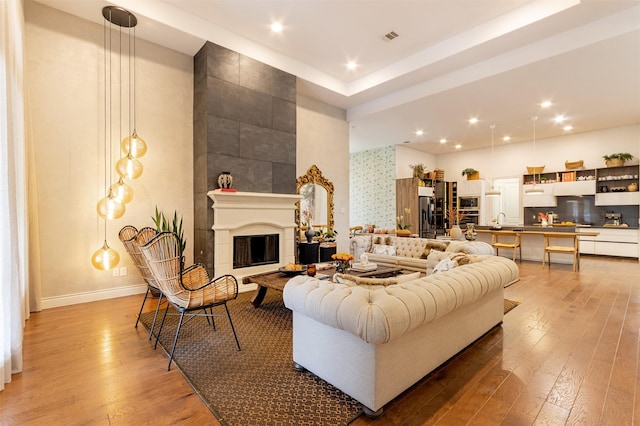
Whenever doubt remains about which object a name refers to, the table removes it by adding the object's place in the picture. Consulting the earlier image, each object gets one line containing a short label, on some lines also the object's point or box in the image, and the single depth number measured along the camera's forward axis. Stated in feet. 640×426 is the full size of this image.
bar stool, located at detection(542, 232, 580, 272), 20.34
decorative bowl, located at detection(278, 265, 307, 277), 12.30
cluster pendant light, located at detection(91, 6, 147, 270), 12.56
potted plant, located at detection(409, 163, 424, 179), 31.86
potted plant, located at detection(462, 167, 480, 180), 33.37
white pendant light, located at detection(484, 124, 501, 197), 25.75
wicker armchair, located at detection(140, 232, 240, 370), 7.76
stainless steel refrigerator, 31.50
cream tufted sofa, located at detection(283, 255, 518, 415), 5.62
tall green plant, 13.77
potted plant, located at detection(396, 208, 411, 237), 25.03
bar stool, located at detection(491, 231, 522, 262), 22.81
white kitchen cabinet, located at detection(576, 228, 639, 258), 24.85
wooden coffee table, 11.33
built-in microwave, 33.11
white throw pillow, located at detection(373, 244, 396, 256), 18.54
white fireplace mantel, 15.02
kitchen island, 22.04
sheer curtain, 6.64
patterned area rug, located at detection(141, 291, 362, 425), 5.80
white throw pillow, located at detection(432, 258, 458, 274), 9.53
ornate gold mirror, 21.45
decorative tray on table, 13.09
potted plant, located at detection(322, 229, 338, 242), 22.06
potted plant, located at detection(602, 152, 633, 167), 24.94
